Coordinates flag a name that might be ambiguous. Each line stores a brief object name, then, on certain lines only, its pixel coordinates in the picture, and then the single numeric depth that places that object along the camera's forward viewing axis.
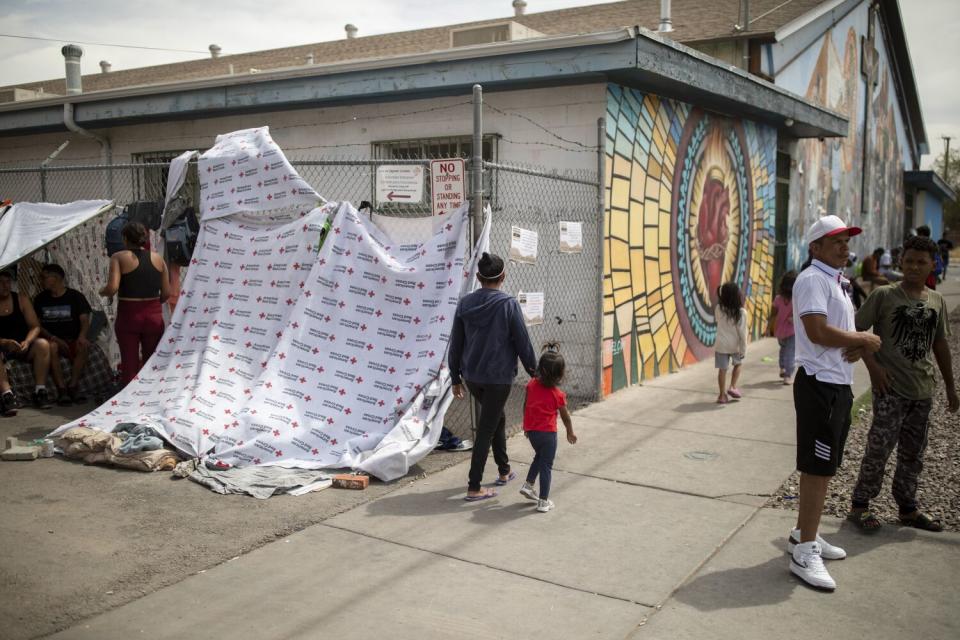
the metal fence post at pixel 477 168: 6.16
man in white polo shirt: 3.93
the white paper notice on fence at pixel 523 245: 6.71
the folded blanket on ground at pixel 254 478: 5.27
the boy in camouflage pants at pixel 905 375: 4.50
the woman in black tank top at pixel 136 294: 7.00
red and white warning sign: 6.30
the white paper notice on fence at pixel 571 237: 7.75
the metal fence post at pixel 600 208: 7.86
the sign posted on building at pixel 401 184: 6.56
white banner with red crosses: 5.88
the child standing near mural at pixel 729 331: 8.14
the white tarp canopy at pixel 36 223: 7.46
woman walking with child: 5.17
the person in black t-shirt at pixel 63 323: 7.79
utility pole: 62.34
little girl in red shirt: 4.92
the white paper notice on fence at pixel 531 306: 6.87
